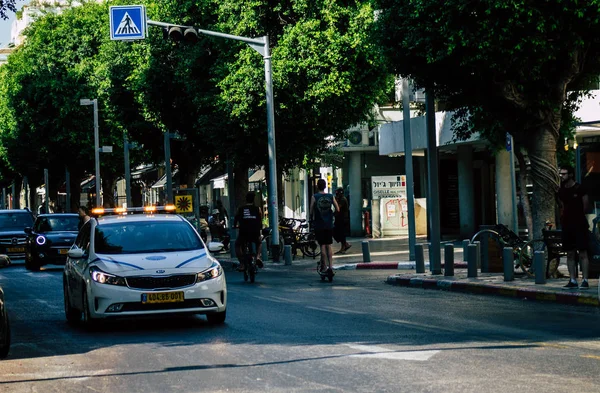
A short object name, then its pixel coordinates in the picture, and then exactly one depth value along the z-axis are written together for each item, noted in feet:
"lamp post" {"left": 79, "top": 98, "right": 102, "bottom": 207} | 193.42
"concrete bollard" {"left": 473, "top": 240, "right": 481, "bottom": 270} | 83.84
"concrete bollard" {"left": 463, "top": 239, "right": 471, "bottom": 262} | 81.25
